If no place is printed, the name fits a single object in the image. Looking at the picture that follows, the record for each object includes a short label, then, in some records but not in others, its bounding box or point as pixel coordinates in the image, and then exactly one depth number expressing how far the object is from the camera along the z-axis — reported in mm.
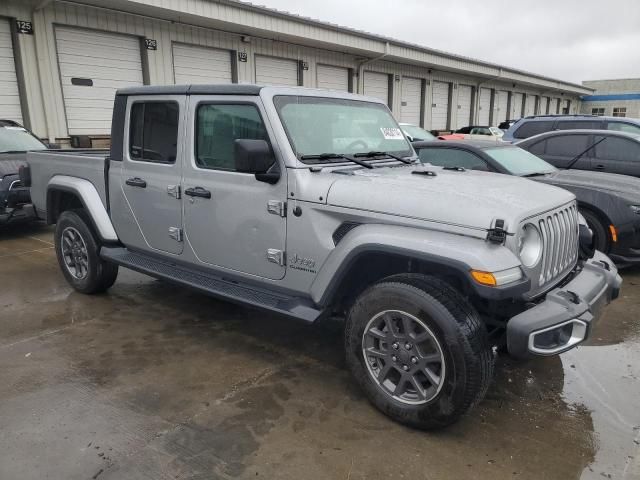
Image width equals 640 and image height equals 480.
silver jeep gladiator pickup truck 2607
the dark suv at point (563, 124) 9539
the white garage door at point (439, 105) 24766
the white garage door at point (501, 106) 31125
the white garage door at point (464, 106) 27008
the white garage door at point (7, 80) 10477
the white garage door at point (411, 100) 22472
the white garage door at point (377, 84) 20234
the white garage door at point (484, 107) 29128
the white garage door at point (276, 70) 15859
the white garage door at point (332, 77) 18094
